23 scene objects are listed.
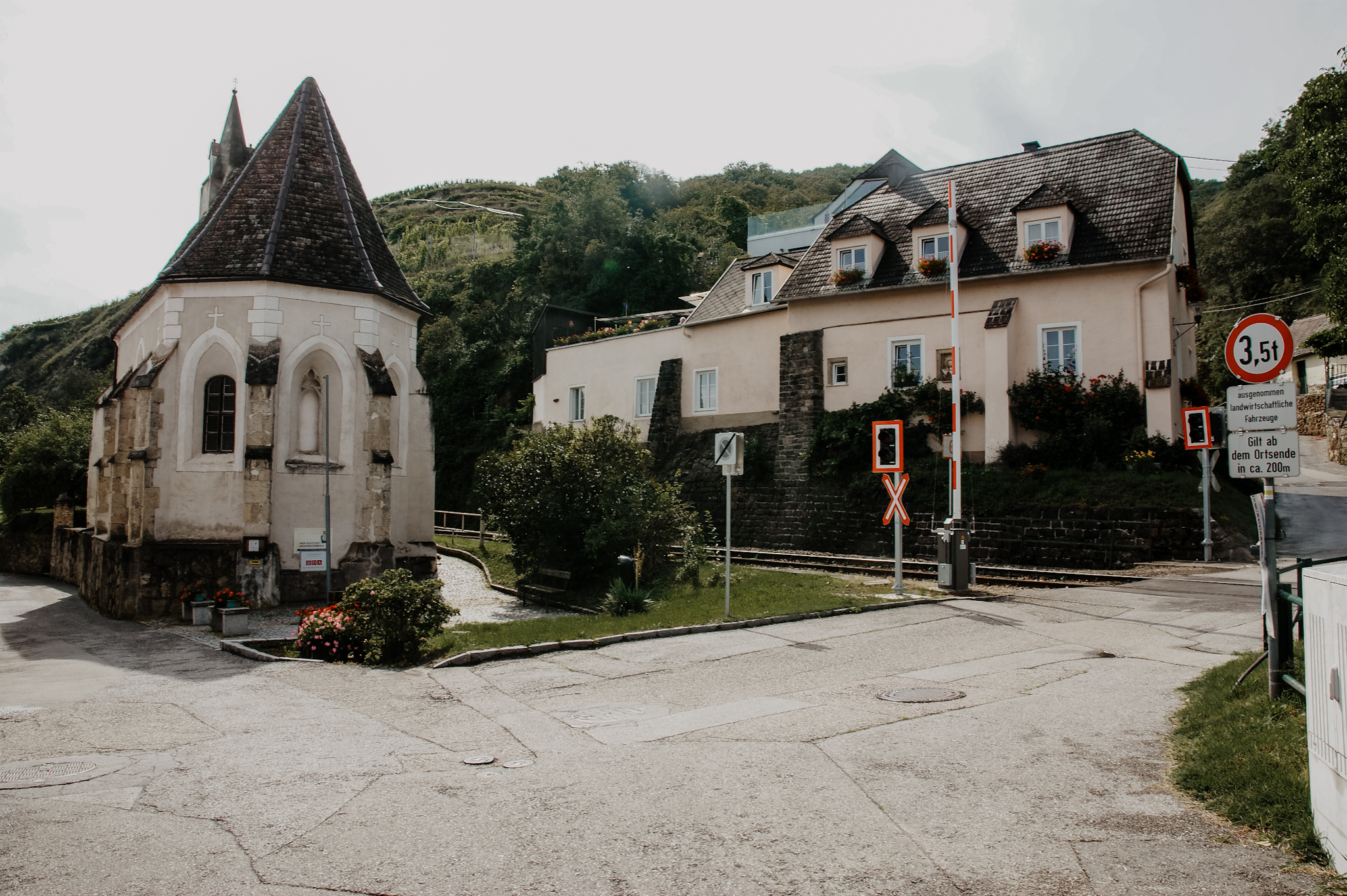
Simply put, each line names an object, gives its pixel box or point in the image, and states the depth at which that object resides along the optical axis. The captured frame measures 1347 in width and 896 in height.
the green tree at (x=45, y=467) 35.38
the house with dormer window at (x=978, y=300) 22.89
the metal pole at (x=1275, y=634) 6.30
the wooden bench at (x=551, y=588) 18.59
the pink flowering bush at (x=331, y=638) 11.83
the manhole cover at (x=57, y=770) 6.36
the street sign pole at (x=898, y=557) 16.00
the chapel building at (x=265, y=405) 19.09
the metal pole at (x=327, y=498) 16.45
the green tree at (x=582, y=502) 18.53
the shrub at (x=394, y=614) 11.53
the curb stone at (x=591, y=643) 10.84
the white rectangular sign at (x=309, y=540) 19.69
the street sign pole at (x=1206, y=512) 18.86
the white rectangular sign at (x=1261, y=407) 7.01
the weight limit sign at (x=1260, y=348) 6.98
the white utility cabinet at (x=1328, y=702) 4.14
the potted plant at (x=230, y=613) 14.96
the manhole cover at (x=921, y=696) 8.12
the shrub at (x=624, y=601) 15.02
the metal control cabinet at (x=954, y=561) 16.56
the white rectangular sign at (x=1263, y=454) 6.97
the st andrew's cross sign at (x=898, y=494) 15.99
